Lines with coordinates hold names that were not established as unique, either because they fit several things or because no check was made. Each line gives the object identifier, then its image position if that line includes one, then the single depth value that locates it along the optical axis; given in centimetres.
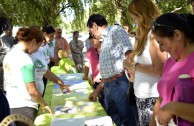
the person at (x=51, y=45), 596
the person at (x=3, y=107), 175
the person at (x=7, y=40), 723
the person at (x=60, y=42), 728
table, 251
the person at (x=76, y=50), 924
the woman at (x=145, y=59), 212
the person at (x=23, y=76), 258
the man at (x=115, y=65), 298
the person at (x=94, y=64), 412
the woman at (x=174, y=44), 142
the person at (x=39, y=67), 333
